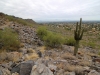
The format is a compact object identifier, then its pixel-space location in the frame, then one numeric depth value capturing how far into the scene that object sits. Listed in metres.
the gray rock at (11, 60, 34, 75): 3.67
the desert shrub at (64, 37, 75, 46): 11.56
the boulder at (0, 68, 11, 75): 3.39
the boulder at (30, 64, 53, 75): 3.38
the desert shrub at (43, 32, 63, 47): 9.38
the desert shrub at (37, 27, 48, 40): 11.53
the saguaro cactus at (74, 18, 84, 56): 7.71
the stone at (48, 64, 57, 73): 3.86
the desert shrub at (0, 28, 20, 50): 7.28
